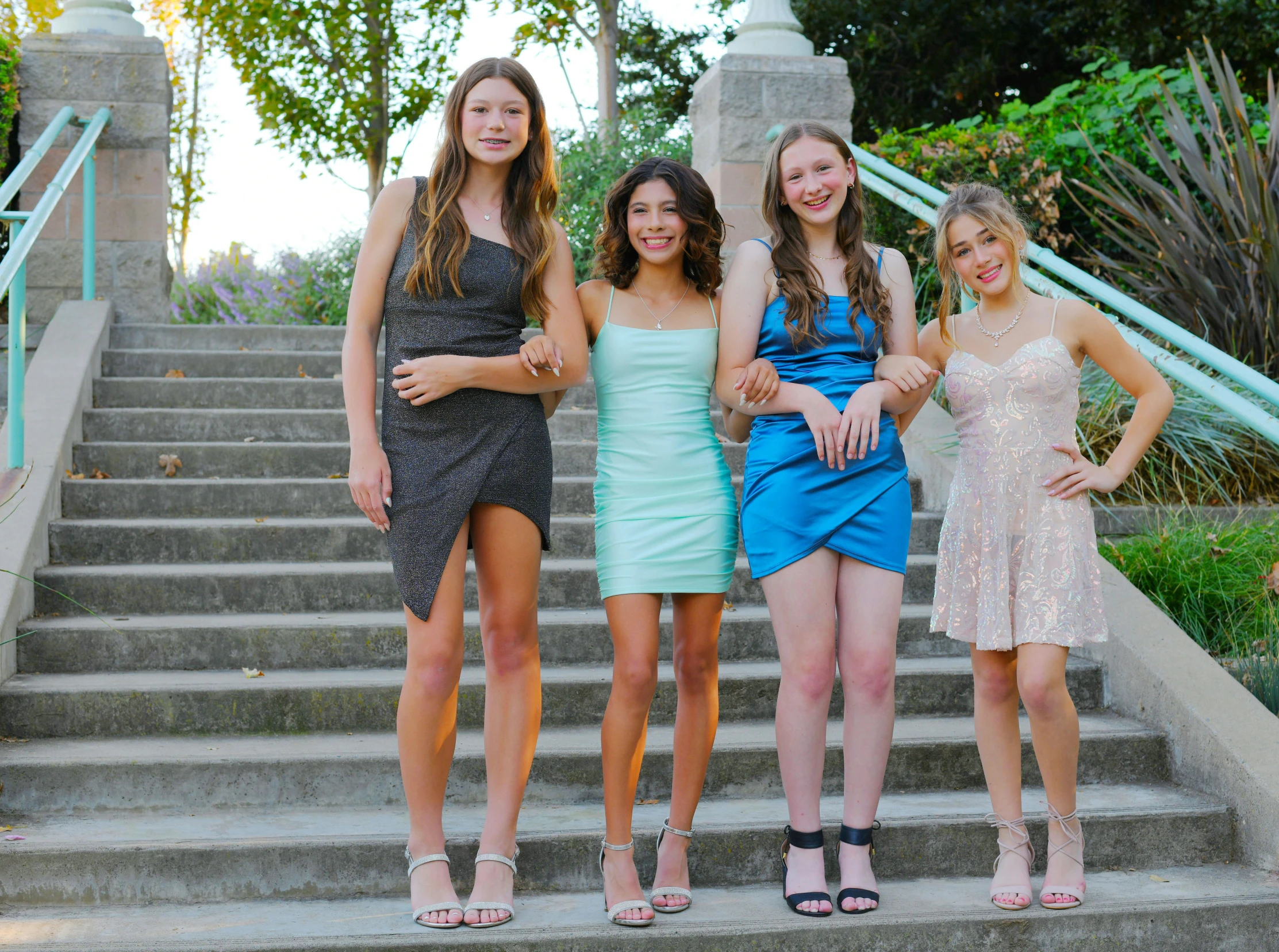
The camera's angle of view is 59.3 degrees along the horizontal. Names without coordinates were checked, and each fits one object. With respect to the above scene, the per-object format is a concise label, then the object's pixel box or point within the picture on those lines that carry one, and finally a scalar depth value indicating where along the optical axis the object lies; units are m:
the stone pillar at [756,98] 5.93
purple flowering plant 8.44
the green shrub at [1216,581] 3.82
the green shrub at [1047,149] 6.48
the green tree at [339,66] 9.77
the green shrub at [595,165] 7.71
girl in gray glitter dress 2.56
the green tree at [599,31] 10.58
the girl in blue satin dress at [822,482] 2.63
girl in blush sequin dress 2.67
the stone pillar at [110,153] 5.65
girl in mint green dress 2.63
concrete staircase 2.66
